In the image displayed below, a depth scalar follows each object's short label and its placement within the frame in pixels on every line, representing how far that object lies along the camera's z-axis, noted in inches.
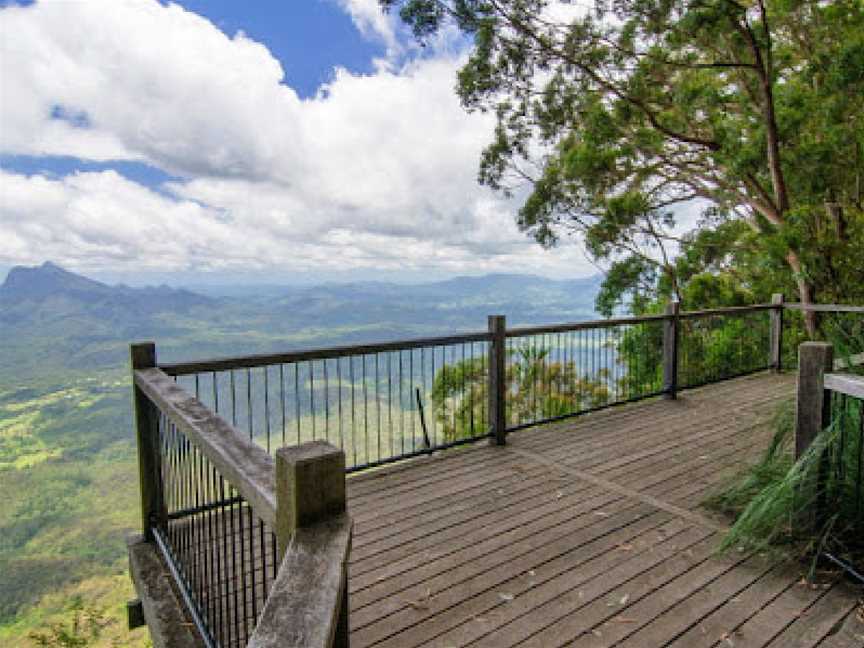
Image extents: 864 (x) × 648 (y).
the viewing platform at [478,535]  41.7
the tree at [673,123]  306.7
